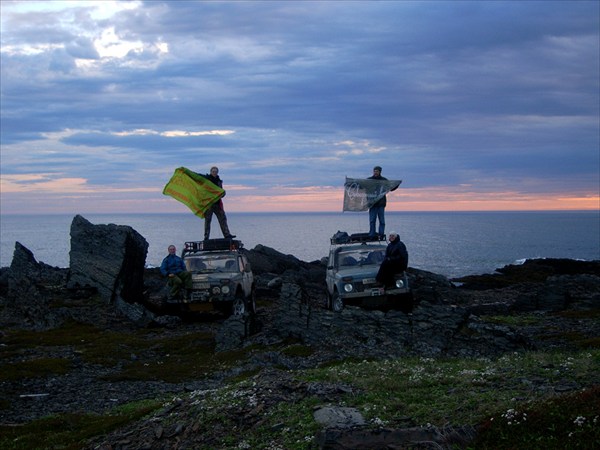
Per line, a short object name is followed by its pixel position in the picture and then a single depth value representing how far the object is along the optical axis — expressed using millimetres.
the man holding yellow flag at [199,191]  29859
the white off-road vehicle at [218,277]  27078
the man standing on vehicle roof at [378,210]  29203
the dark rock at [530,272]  49531
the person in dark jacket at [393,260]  24547
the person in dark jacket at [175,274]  26891
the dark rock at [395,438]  9805
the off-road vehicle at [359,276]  25094
